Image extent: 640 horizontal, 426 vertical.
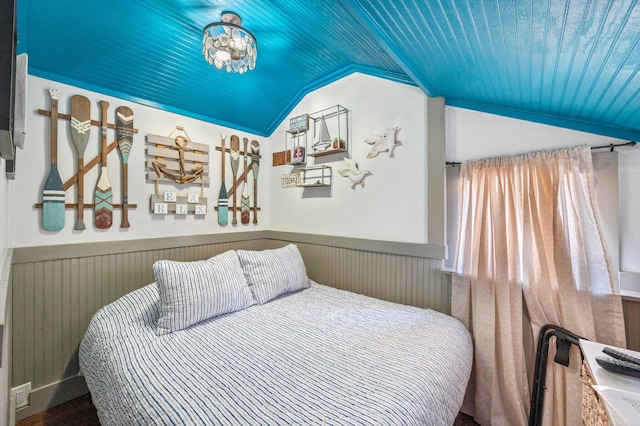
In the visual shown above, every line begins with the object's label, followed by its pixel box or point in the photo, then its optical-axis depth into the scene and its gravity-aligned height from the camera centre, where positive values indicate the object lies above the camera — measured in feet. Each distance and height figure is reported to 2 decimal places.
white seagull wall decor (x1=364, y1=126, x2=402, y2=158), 7.24 +1.95
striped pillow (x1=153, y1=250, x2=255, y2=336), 5.33 -1.62
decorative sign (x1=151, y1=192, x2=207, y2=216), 7.36 +0.28
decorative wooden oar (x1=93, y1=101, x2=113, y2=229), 6.46 +0.50
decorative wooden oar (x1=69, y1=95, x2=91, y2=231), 6.13 +1.87
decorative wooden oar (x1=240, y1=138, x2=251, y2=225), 9.37 +0.48
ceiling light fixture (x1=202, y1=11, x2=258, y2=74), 5.28 +3.31
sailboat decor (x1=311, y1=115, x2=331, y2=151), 8.19 +2.29
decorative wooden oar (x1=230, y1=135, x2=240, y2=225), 9.01 +1.87
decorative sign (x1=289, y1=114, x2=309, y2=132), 8.87 +2.99
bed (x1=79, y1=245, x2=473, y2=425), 3.32 -2.30
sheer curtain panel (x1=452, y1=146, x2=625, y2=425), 4.85 -1.12
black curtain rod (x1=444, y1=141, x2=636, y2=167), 4.69 +1.21
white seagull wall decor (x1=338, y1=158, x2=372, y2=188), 7.80 +1.17
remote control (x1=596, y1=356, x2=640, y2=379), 3.34 -1.91
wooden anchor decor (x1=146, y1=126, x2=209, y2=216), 7.30 +1.26
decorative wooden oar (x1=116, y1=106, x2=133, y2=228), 6.74 +1.78
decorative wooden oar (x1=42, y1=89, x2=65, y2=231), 5.82 +0.46
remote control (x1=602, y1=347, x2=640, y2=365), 3.56 -1.91
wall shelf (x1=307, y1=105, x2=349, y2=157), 8.10 +2.56
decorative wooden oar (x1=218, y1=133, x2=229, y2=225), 8.69 +0.32
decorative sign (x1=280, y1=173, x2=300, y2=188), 9.29 +1.18
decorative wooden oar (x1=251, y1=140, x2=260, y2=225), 9.72 +1.60
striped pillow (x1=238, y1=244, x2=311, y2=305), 6.97 -1.56
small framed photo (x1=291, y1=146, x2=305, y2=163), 8.95 +1.93
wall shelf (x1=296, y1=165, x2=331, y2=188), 8.61 +1.23
